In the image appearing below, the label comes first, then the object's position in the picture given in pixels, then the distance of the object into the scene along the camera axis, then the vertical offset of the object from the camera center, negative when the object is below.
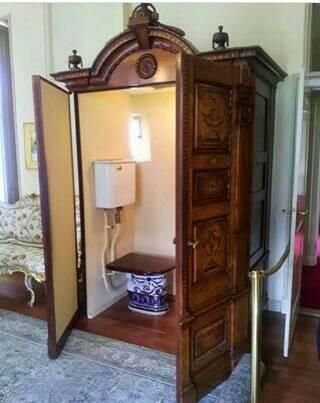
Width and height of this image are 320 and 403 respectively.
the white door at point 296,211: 2.52 -0.45
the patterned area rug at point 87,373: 2.26 -1.49
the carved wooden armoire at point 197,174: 2.02 -0.15
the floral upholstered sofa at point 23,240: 3.45 -0.97
